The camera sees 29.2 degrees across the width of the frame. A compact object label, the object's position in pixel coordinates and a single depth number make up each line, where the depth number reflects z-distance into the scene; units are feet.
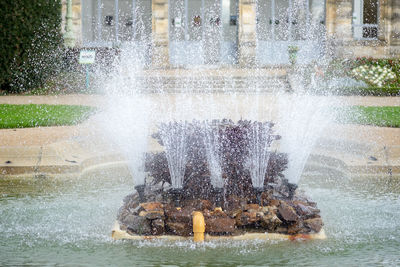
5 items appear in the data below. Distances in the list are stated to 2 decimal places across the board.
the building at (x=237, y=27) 101.45
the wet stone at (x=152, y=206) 27.58
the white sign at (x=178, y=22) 103.45
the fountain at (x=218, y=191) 26.76
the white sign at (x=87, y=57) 81.97
